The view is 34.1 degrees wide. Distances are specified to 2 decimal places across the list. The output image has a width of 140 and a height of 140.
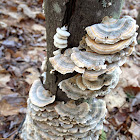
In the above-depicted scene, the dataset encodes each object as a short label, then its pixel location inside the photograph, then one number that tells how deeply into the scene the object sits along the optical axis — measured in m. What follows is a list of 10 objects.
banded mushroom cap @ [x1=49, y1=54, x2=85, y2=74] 0.26
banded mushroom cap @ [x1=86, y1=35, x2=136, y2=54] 0.24
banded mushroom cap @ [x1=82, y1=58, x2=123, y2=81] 0.26
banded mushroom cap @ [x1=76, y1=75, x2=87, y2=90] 0.28
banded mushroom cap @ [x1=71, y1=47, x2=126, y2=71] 0.25
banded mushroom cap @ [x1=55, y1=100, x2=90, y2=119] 0.32
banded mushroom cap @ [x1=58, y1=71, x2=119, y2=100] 0.29
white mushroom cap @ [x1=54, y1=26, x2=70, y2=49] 0.27
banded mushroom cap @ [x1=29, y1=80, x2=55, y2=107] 0.33
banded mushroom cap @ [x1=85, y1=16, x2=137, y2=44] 0.24
